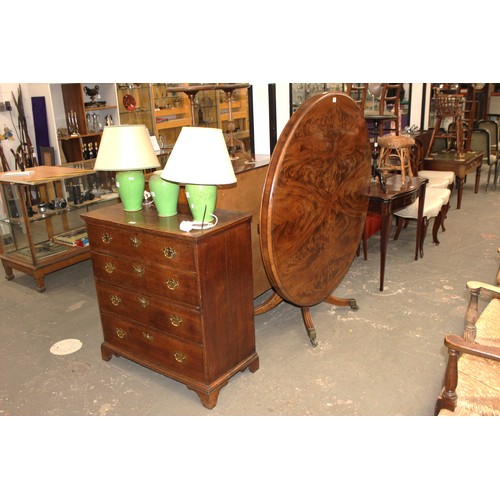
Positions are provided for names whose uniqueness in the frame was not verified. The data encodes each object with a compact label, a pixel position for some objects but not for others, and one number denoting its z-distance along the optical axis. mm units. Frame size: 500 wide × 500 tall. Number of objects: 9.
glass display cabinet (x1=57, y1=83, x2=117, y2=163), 5594
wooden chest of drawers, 2377
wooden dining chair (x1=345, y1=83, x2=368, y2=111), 5703
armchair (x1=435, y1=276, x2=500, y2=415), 1846
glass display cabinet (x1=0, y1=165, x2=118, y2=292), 4031
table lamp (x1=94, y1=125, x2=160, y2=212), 2482
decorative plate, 6027
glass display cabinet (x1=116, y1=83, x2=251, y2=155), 6055
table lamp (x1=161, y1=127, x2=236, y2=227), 2168
